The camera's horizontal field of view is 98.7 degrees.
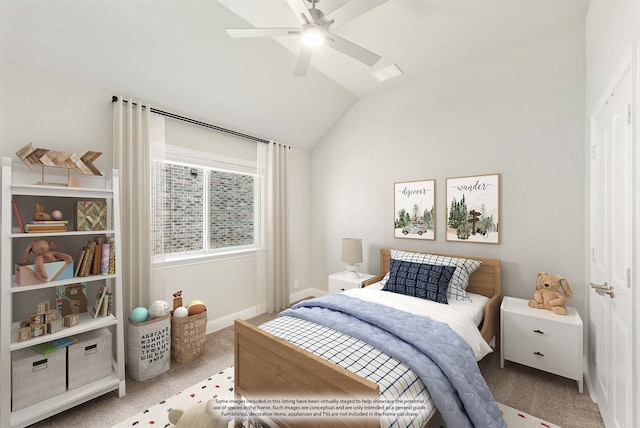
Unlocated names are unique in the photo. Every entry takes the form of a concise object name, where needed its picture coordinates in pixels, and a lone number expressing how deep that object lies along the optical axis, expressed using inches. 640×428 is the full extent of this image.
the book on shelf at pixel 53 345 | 72.3
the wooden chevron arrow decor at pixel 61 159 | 70.9
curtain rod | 104.0
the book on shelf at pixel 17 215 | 69.0
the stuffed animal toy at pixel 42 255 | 70.4
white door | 53.3
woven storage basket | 98.5
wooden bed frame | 47.2
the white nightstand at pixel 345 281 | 132.1
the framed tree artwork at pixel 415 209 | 126.3
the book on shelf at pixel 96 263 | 80.3
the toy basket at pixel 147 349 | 89.0
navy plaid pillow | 99.6
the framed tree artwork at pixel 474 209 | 109.8
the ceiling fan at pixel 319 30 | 64.7
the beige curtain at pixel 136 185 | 95.3
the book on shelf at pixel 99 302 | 80.7
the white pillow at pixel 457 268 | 102.9
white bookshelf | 64.6
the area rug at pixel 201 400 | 70.4
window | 116.1
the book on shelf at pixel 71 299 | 80.0
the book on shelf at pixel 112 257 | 81.7
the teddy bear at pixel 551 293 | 88.5
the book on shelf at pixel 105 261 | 80.7
